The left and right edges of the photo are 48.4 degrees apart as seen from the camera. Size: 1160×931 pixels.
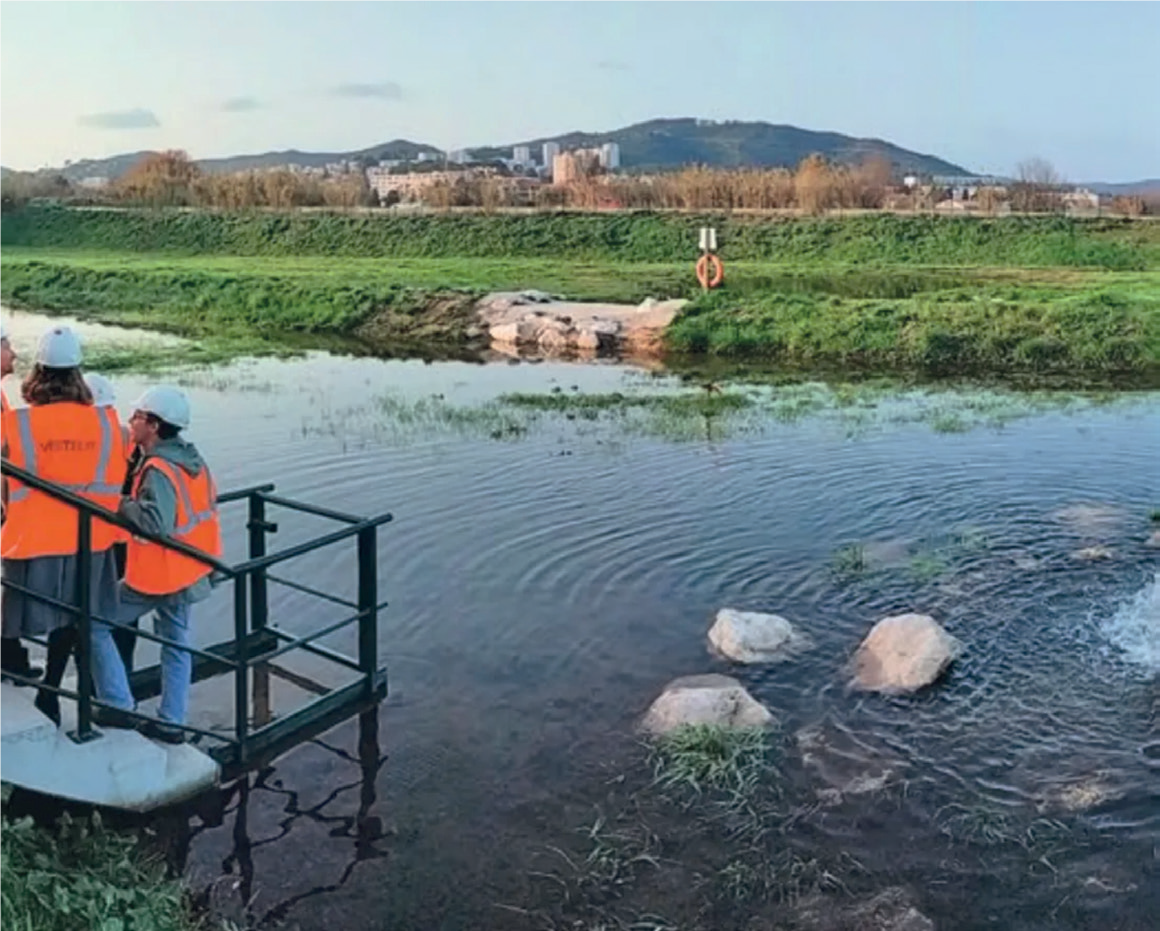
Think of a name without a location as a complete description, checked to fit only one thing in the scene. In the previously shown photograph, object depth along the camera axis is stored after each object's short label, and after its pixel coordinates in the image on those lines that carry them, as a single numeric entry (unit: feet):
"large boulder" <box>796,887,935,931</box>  21.45
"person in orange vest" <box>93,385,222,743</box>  23.57
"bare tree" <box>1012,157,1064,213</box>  196.13
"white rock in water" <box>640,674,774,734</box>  28.58
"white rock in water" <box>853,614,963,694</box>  31.19
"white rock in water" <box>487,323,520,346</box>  104.06
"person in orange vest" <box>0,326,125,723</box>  22.93
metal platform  22.36
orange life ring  120.26
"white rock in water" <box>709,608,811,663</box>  33.22
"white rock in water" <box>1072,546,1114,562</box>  41.62
